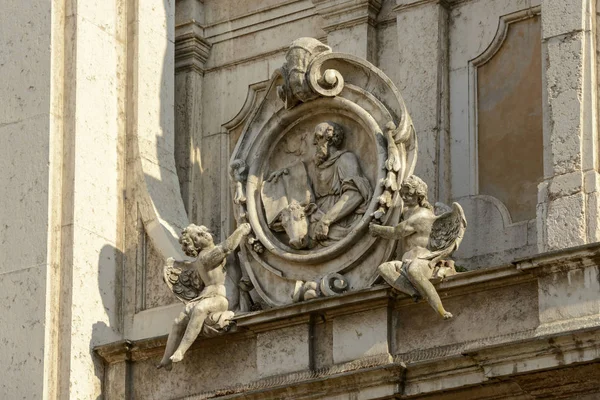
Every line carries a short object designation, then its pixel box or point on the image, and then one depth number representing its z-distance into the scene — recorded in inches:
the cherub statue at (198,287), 768.9
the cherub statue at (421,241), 729.6
